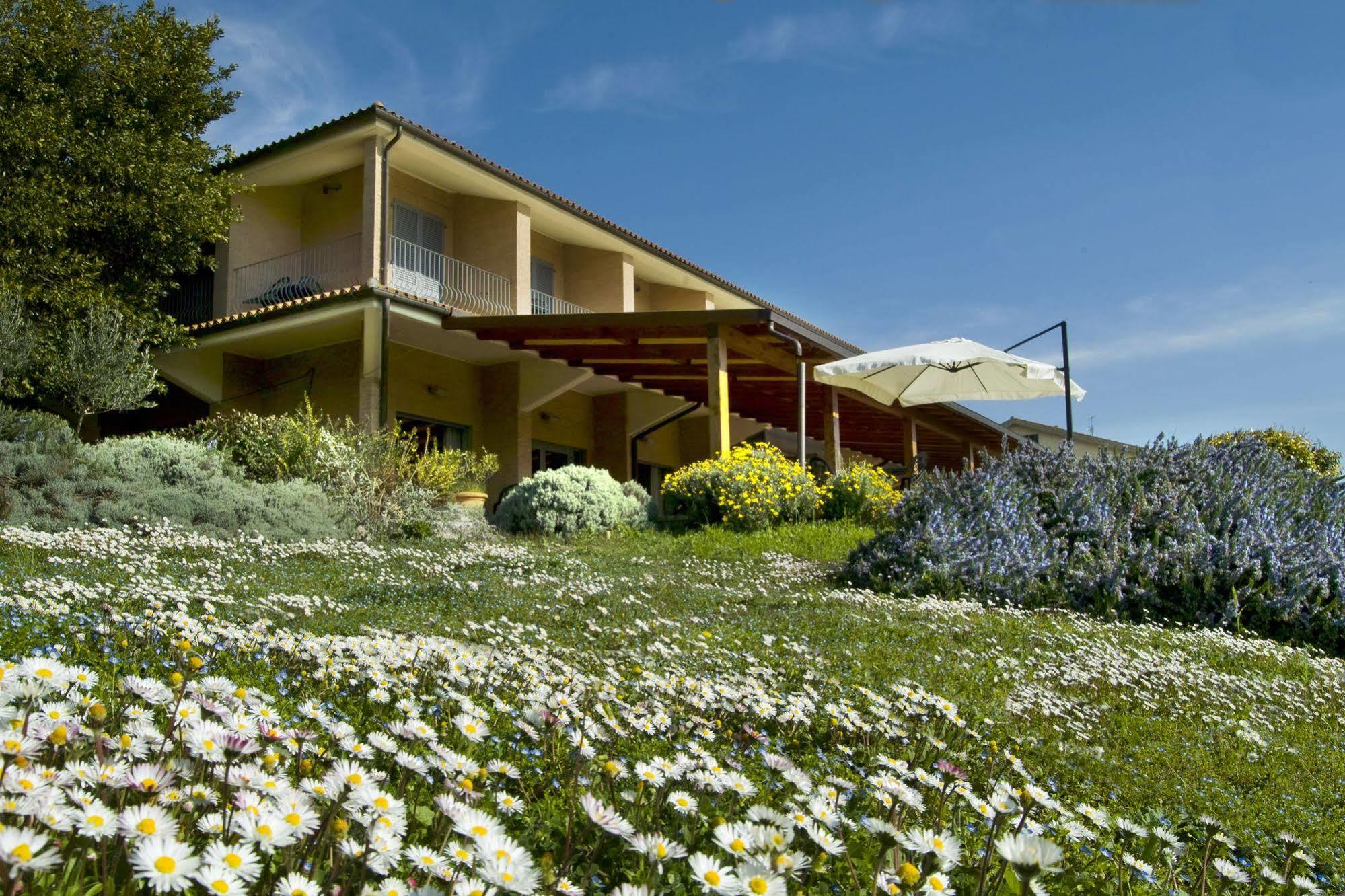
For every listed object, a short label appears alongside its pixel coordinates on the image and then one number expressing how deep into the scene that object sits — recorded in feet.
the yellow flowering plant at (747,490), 39.34
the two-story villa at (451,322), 47.80
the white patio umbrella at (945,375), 43.62
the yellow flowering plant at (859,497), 41.93
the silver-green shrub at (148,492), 28.71
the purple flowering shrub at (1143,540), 26.35
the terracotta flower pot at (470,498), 42.16
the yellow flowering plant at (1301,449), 81.97
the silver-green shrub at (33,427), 34.27
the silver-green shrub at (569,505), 39.47
